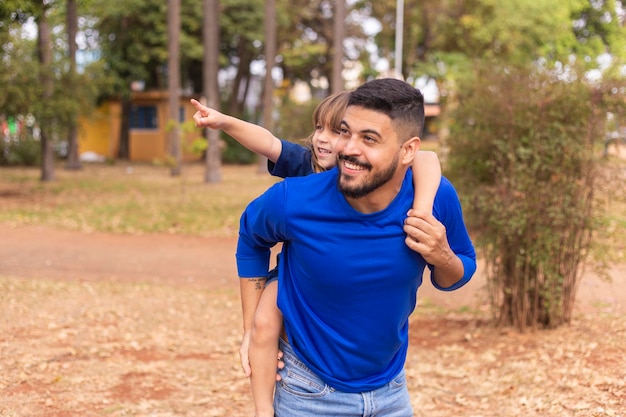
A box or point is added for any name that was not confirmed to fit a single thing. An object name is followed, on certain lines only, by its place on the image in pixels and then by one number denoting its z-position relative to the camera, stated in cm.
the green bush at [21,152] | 2792
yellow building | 3744
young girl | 244
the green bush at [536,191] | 629
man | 222
